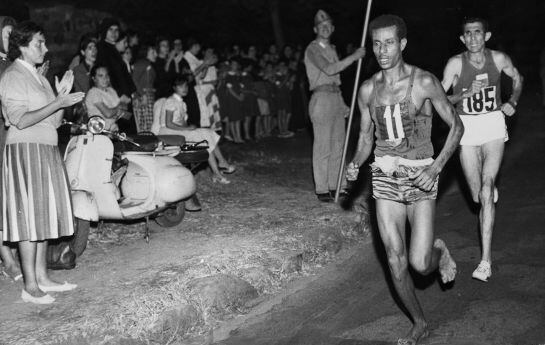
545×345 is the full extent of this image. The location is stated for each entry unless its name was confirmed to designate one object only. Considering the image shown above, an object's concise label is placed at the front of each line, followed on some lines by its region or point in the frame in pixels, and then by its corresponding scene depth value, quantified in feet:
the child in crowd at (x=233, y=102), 49.11
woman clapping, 19.54
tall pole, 29.40
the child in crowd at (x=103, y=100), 28.68
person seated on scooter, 32.14
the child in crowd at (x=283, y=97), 55.50
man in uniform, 30.94
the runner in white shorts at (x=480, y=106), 22.71
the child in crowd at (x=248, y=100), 50.96
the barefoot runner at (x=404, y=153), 16.89
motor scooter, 23.54
